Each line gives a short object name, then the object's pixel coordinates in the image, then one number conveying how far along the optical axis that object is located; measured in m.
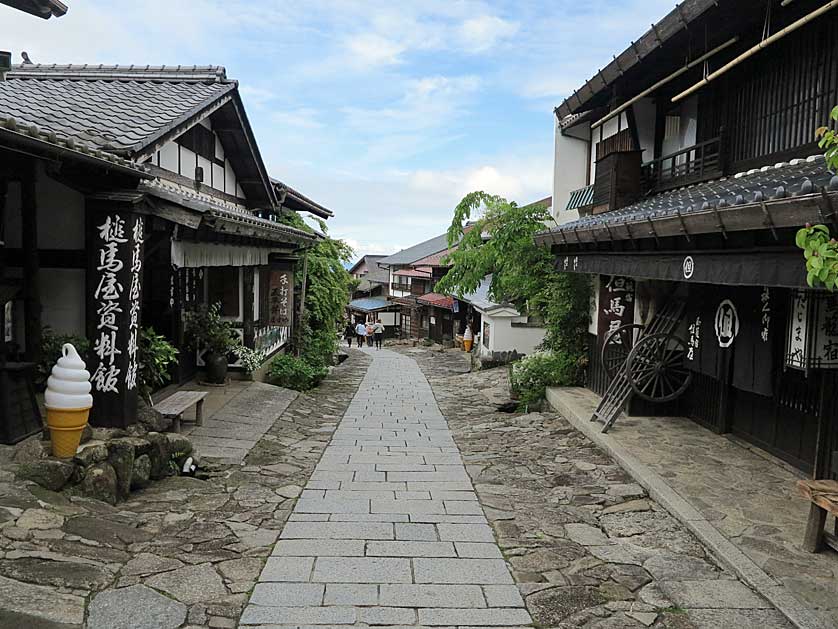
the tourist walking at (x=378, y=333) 49.34
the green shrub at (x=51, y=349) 8.27
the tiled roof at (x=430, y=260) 52.02
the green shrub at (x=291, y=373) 17.95
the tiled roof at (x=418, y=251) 60.72
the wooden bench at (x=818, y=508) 5.79
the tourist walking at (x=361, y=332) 51.41
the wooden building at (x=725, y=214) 6.66
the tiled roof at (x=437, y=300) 46.03
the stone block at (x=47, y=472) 6.45
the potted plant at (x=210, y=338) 15.18
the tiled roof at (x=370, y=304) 64.81
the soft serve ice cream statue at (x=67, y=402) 6.95
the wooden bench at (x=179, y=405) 10.12
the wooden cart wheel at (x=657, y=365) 10.93
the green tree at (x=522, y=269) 16.16
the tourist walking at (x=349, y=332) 48.51
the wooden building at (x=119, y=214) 7.91
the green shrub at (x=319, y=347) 22.00
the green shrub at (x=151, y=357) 9.70
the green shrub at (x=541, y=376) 16.20
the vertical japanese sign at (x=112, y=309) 8.17
